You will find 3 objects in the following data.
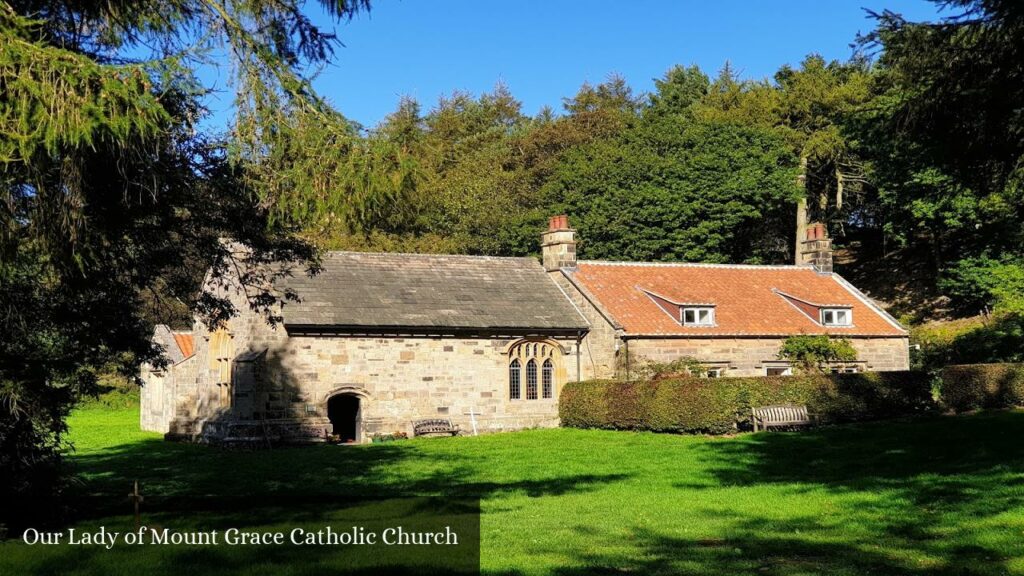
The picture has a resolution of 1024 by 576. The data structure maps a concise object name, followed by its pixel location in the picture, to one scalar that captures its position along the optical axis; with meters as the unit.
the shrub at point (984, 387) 29.73
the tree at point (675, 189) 49.72
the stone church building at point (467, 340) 29.31
